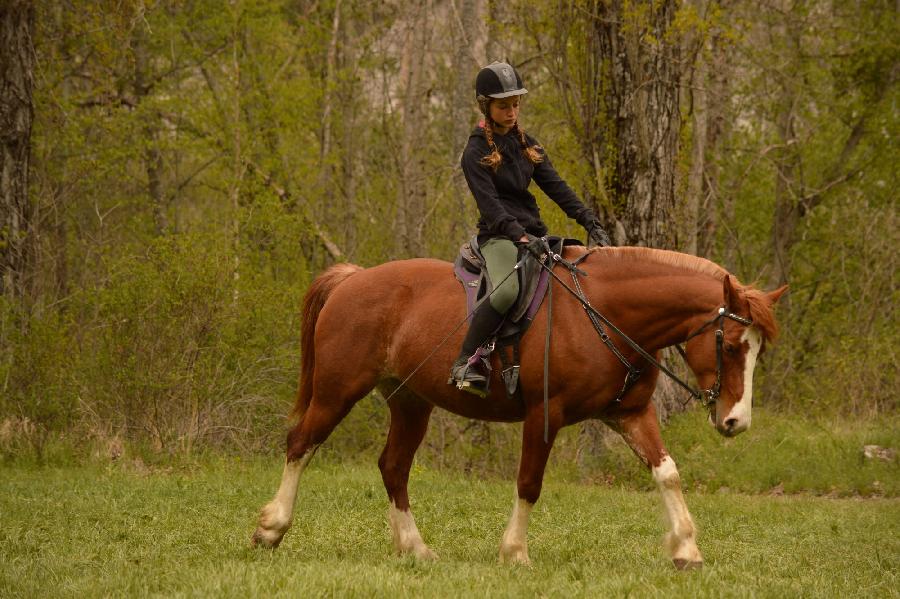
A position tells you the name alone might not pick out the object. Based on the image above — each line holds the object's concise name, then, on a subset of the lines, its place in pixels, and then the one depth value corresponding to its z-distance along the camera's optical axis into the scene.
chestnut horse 13.30
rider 14.01
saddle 13.95
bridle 13.10
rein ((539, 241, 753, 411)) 13.17
